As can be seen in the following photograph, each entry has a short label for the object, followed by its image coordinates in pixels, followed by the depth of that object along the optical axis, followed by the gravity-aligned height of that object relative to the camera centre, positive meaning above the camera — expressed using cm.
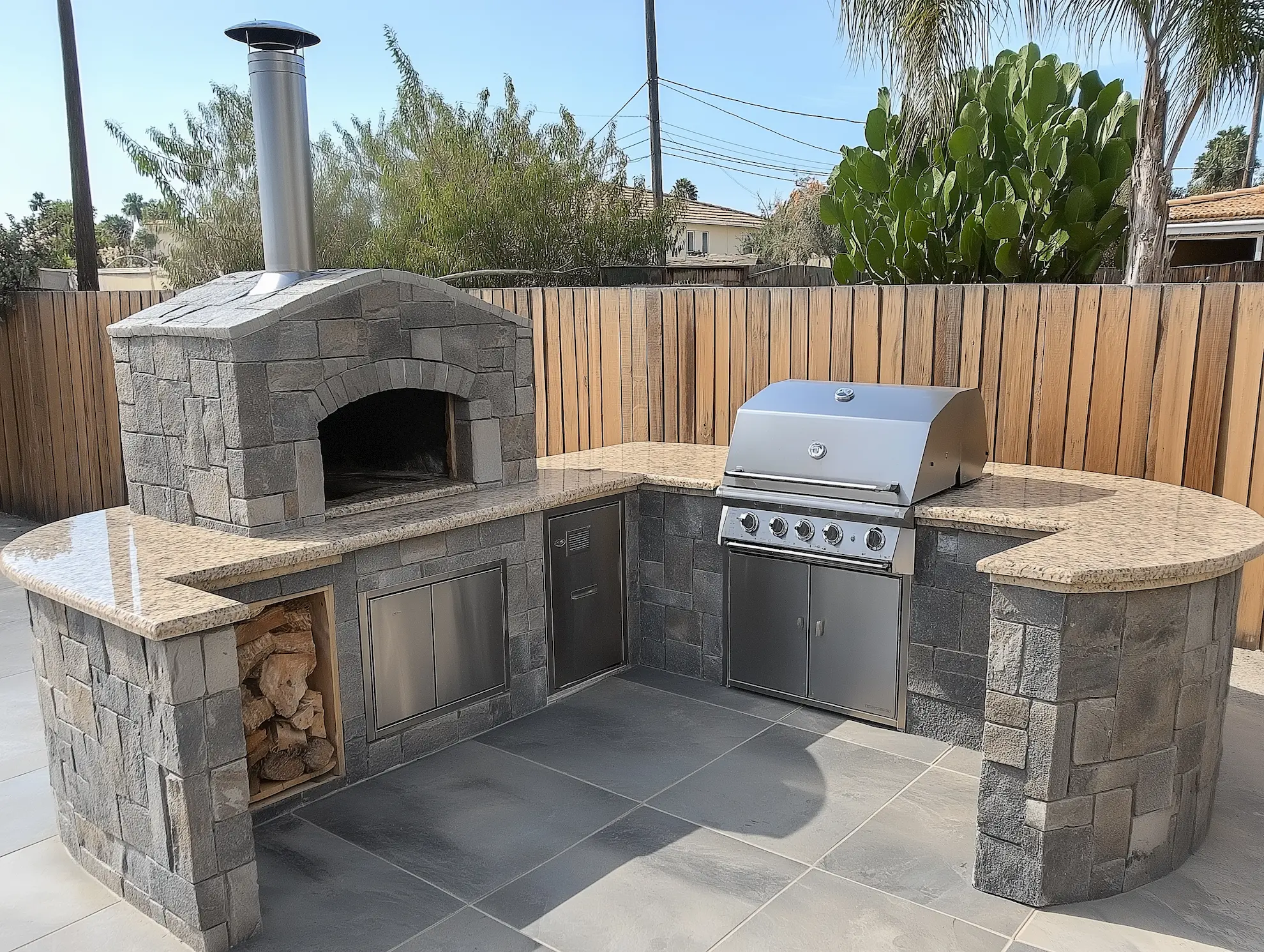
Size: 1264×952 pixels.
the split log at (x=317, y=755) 369 -167
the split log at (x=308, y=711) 362 -149
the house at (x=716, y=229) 3084 +247
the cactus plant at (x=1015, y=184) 600 +76
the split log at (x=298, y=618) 364 -115
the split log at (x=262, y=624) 349 -113
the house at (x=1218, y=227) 1344 +106
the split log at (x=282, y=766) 357 -167
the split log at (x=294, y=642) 358 -123
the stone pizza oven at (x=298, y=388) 360 -32
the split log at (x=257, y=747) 352 -158
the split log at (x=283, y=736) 361 -157
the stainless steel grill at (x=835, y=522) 396 -90
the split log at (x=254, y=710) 349 -143
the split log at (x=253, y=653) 348 -122
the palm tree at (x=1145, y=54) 586 +155
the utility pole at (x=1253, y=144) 2280 +395
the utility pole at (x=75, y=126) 883 +162
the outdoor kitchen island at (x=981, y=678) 279 -112
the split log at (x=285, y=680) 353 -134
